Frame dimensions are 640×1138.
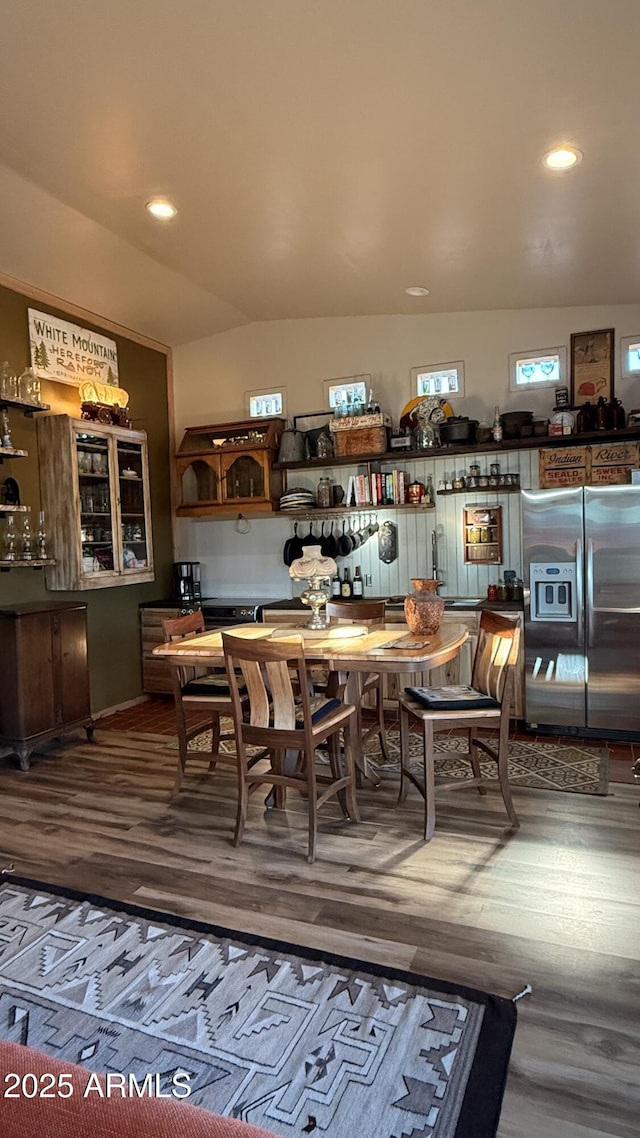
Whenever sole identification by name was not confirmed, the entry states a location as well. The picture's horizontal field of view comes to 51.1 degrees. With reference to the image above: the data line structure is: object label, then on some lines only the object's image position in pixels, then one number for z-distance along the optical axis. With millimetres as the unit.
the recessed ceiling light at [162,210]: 3637
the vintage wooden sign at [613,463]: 4309
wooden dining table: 2781
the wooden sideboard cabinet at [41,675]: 4051
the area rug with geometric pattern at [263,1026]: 1583
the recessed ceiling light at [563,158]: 2693
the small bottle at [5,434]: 4223
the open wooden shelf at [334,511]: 5305
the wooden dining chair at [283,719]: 2750
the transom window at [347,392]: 5430
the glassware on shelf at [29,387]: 4328
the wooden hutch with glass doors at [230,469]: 5586
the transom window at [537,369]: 4902
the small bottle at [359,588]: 5500
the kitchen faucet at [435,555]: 5328
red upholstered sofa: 843
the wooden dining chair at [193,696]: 3426
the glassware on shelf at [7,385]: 4219
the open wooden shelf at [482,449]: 4508
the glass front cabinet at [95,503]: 4688
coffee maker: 5949
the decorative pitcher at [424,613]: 3289
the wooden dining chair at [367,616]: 3791
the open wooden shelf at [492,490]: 5008
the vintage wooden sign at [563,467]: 4434
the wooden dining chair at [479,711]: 2984
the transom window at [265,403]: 5840
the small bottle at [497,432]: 4836
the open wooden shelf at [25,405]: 4219
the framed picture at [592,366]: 4727
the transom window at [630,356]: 4672
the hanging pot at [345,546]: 5582
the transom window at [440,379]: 5219
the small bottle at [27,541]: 4544
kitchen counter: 4629
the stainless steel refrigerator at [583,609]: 4207
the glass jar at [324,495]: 5492
